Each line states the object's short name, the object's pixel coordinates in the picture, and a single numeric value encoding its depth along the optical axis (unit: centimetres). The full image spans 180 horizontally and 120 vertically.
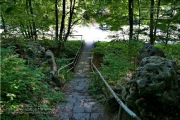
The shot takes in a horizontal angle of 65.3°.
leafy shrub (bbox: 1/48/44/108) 259
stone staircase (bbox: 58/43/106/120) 314
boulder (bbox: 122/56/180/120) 198
